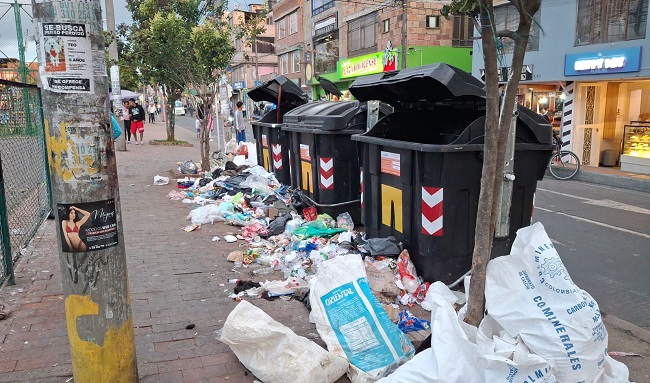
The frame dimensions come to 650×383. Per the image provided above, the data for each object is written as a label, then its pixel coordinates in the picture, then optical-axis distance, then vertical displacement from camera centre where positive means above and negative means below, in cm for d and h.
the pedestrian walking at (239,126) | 1669 -71
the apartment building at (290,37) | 3891 +523
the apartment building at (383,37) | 2406 +327
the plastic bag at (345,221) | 649 -150
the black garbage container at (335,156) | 678 -71
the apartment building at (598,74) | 1245 +66
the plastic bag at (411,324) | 370 -159
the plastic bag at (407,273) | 446 -150
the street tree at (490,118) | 270 -9
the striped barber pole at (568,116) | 1432 -45
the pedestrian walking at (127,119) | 2027 -55
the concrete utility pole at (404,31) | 2185 +302
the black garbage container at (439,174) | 437 -65
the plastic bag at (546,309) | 252 -105
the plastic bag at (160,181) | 1039 -153
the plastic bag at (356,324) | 310 -138
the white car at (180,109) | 5607 -57
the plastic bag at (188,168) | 1138 -140
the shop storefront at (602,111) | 1372 -31
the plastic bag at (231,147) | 1421 -120
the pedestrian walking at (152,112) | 4085 -58
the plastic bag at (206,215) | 698 -150
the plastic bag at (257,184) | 823 -131
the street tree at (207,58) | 1086 +97
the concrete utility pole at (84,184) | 236 -37
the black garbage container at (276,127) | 889 -42
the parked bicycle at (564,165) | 1245 -160
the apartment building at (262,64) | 5803 +443
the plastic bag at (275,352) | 293 -145
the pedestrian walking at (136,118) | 2023 -52
